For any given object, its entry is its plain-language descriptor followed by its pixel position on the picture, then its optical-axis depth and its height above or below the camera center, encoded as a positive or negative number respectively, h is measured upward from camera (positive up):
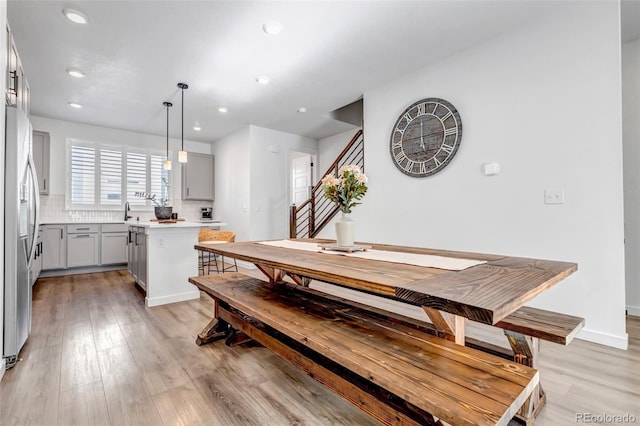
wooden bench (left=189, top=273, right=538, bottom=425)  0.89 -0.55
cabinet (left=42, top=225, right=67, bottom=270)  4.59 -0.44
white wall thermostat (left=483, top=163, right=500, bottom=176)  2.80 +0.43
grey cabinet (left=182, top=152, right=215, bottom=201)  6.23 +0.85
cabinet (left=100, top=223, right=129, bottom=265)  5.09 -0.44
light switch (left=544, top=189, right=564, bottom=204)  2.47 +0.15
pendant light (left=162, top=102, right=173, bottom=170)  4.01 +0.70
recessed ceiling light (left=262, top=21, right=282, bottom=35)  2.55 +1.64
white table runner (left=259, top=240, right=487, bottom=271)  1.49 -0.25
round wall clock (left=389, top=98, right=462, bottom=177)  3.12 +0.86
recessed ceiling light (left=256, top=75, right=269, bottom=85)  3.58 +1.66
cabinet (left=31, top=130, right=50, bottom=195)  4.77 +0.99
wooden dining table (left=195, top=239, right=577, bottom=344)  0.94 -0.26
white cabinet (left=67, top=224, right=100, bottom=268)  4.79 -0.44
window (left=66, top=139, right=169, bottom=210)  5.30 +0.80
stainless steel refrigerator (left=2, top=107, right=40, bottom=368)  1.97 -0.11
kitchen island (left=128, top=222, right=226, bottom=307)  3.34 -0.51
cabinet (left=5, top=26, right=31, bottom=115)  2.24 +1.16
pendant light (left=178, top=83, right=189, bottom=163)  3.79 +0.81
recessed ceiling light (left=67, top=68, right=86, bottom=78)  3.35 +1.67
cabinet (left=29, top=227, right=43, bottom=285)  3.84 -0.63
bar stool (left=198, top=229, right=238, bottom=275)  4.40 -0.30
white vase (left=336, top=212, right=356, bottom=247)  2.06 -0.11
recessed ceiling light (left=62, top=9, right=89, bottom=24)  2.40 +1.66
